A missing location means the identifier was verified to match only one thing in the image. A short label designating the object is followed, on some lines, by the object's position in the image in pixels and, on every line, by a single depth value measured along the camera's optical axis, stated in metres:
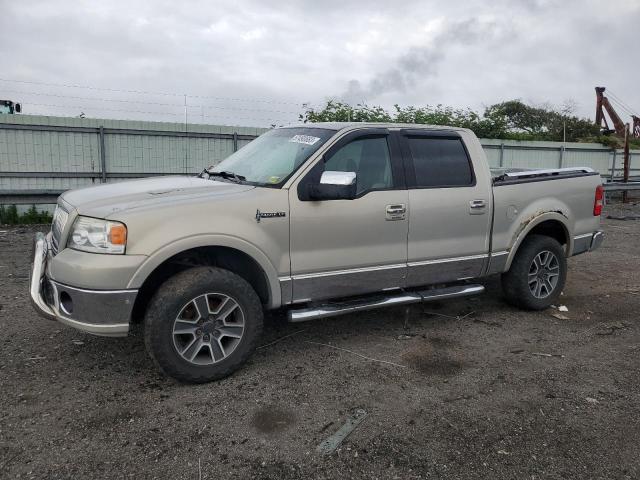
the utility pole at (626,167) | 17.08
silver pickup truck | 3.48
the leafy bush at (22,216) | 10.55
